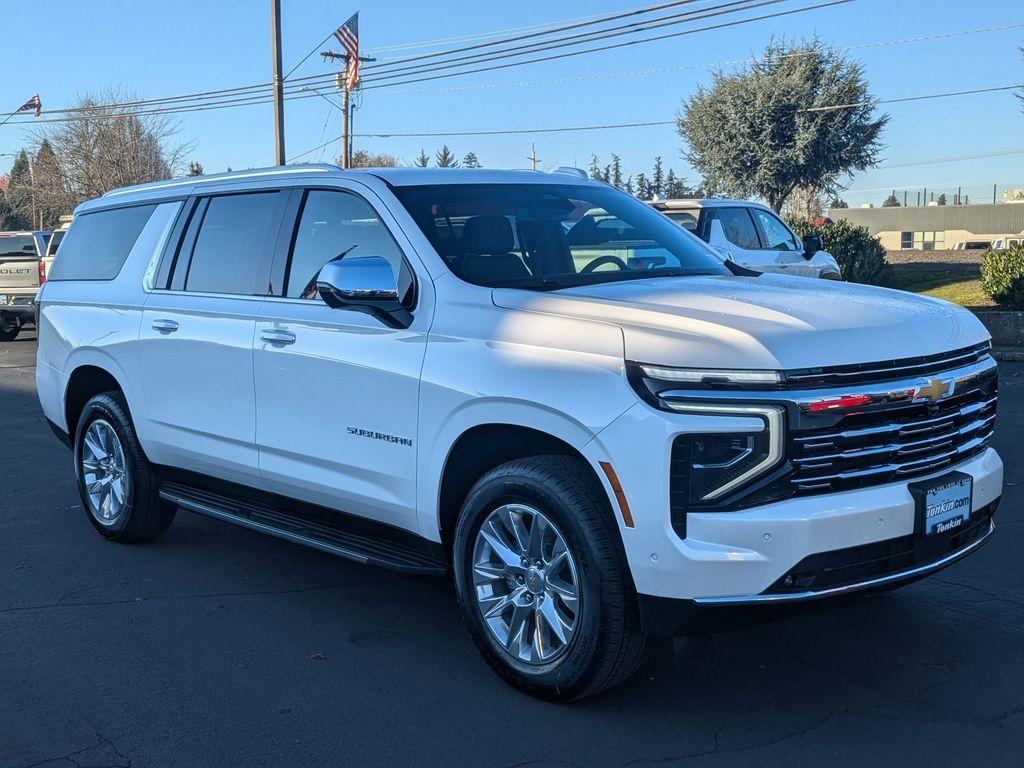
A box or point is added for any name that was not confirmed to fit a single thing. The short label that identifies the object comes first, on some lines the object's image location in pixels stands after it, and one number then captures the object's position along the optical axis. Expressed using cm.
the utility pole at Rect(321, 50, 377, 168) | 3537
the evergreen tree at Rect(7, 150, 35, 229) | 6147
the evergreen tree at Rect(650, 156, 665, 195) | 14725
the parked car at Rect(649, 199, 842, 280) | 1470
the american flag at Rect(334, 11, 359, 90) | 3266
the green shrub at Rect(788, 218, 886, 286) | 2472
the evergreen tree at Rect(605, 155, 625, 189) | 14625
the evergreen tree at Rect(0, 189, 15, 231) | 8624
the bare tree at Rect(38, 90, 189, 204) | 5094
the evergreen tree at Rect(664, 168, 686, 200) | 13460
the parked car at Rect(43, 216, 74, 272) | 2081
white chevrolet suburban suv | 366
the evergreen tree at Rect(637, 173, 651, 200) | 13198
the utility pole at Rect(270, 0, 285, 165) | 2517
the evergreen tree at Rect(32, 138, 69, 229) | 5497
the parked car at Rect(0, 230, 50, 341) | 2086
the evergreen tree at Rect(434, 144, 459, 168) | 13350
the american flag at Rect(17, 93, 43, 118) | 4666
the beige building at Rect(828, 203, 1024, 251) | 7719
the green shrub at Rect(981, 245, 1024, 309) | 1644
